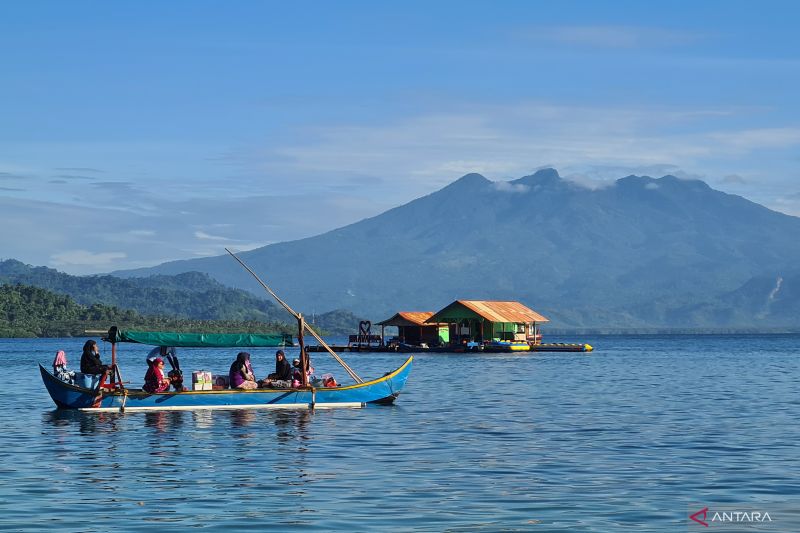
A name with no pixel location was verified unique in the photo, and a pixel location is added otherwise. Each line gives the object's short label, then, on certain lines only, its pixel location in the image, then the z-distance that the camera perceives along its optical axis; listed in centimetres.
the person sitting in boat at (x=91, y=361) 3984
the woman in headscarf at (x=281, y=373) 4166
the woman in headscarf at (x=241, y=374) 4022
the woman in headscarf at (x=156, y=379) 3991
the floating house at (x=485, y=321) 11775
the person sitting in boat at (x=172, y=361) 4053
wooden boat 3934
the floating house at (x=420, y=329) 12325
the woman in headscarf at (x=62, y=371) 4008
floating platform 11575
